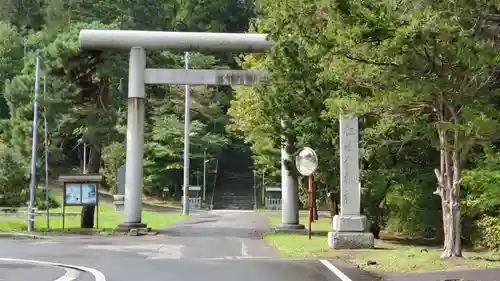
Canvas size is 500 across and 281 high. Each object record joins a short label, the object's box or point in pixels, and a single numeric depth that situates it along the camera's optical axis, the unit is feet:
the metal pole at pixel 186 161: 143.33
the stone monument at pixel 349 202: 53.47
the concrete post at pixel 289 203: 78.54
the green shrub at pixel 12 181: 136.15
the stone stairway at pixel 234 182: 209.56
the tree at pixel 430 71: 33.58
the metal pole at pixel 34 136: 79.82
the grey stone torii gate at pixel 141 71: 75.05
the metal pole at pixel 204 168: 205.57
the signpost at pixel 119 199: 143.13
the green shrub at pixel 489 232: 52.11
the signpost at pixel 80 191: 79.71
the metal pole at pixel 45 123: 80.86
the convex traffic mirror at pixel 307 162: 60.39
